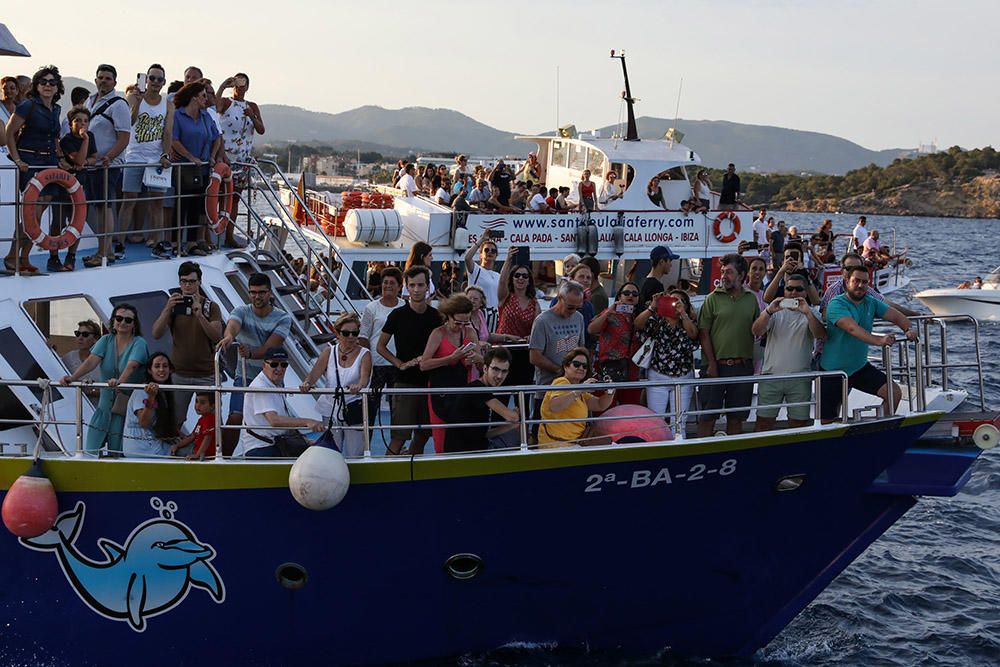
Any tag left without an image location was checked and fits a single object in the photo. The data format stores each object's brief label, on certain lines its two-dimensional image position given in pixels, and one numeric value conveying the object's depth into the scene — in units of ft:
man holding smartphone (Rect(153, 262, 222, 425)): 31.01
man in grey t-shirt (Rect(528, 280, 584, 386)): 31.86
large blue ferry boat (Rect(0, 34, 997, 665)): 29.86
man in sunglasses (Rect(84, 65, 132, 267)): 35.73
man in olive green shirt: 32.76
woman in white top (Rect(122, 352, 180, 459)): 29.89
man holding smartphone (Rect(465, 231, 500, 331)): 40.91
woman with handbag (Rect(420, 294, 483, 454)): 30.19
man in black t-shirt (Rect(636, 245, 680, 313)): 33.86
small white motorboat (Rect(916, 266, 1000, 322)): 120.06
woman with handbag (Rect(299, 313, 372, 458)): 29.63
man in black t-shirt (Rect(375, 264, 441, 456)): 30.94
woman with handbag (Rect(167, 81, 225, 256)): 37.60
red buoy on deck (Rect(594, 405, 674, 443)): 30.81
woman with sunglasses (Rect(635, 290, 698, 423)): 32.45
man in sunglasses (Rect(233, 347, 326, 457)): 29.56
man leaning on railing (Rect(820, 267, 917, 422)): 31.48
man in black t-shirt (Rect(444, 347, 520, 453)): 30.30
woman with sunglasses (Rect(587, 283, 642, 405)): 33.37
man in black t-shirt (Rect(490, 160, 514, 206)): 77.05
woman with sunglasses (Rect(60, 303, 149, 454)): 29.91
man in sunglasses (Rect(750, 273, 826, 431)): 32.12
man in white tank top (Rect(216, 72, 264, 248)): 44.75
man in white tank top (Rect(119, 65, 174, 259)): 36.94
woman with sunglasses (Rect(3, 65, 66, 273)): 32.81
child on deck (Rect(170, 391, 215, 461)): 30.22
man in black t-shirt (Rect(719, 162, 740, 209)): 83.20
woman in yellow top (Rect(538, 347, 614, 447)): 30.30
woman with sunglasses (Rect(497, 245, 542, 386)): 34.14
